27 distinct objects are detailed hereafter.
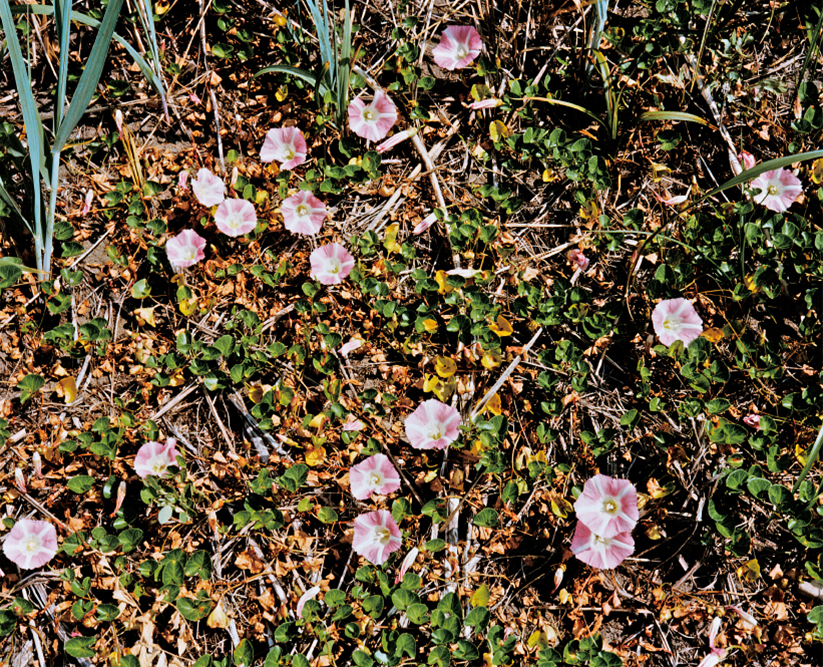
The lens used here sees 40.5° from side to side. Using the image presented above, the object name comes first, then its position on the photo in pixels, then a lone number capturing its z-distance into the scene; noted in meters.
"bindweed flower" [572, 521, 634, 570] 0.93
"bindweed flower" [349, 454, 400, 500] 0.95
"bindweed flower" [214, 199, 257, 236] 1.01
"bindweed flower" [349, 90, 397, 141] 1.03
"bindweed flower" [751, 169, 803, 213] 1.02
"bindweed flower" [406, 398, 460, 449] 0.96
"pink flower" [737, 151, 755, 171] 1.05
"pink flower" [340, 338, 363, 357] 1.00
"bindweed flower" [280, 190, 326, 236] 1.01
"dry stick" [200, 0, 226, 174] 1.05
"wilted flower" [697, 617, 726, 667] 0.95
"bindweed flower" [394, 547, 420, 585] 0.95
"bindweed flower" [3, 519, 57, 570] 0.94
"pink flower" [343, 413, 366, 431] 0.98
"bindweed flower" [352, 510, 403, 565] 0.94
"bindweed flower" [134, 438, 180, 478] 0.96
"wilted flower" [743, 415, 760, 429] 0.98
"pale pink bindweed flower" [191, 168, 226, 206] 1.02
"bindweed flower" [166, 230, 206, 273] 1.01
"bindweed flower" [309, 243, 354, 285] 1.00
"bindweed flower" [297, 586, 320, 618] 0.95
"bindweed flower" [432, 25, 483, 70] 1.04
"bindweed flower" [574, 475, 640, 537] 0.93
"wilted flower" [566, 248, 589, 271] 1.02
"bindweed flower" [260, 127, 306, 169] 1.03
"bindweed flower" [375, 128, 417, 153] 1.04
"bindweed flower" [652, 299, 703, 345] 0.98
